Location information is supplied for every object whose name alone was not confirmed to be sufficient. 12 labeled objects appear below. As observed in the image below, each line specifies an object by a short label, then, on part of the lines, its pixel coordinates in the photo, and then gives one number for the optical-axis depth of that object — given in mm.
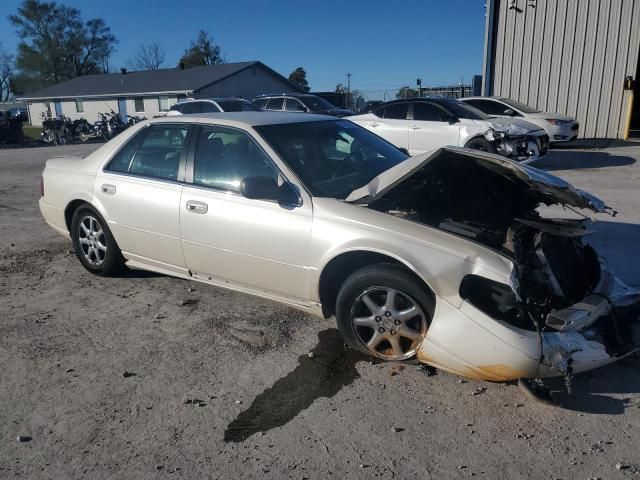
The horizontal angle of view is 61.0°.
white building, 38688
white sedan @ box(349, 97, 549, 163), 10664
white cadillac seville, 3057
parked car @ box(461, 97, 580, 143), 14031
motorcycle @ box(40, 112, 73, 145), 26188
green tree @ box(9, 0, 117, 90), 61406
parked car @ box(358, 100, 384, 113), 33584
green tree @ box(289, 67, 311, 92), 63344
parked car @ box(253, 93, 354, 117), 18047
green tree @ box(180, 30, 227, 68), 67188
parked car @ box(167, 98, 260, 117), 18172
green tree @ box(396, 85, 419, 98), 31375
